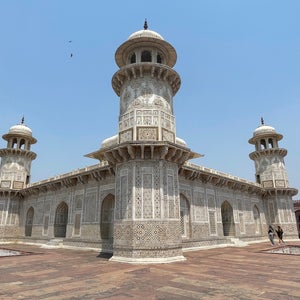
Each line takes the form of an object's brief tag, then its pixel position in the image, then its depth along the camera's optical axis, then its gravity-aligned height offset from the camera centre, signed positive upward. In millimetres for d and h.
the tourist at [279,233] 21497 -763
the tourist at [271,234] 20078 -785
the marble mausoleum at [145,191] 11844 +2446
